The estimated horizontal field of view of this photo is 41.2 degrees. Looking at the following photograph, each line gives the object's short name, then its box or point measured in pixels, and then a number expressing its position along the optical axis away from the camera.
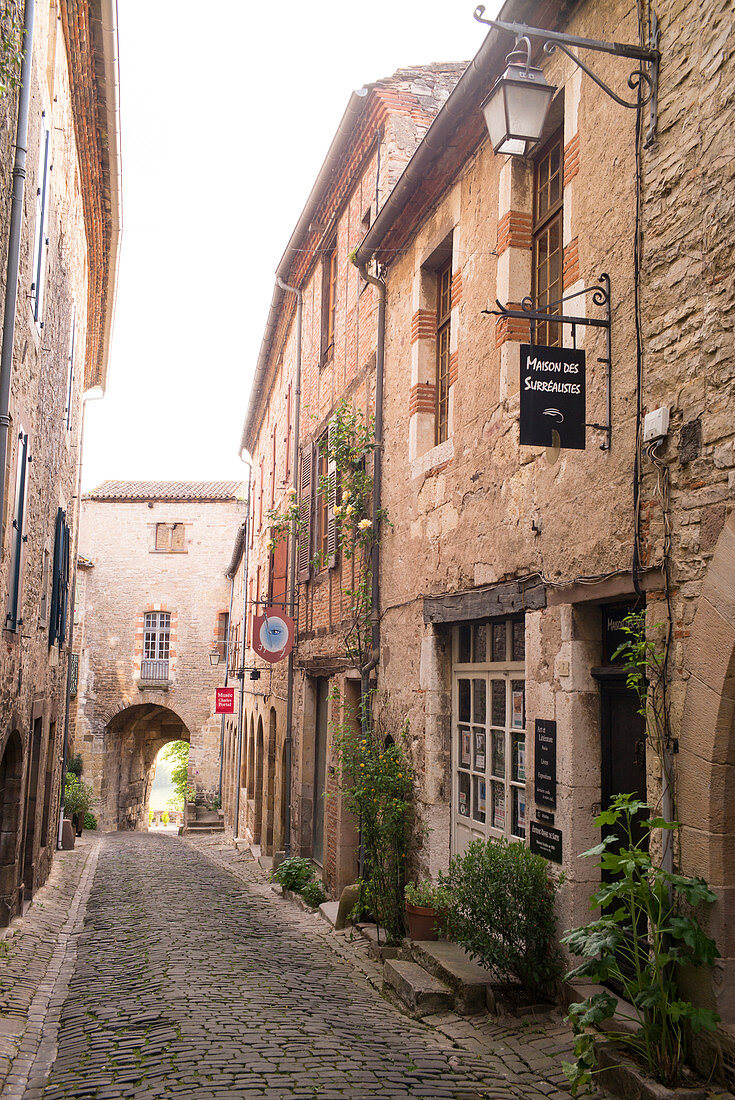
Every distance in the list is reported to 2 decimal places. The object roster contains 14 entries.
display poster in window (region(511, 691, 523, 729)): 6.54
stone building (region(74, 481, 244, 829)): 32.06
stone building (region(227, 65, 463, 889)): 10.87
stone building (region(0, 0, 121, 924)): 7.92
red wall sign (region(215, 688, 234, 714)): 25.88
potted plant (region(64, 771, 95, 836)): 23.28
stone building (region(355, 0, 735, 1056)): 4.27
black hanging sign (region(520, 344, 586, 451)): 5.15
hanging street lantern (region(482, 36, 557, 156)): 5.00
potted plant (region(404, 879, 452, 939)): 7.15
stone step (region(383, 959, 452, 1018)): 6.12
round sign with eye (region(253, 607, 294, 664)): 12.85
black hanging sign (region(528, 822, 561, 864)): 5.53
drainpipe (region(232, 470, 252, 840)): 23.58
